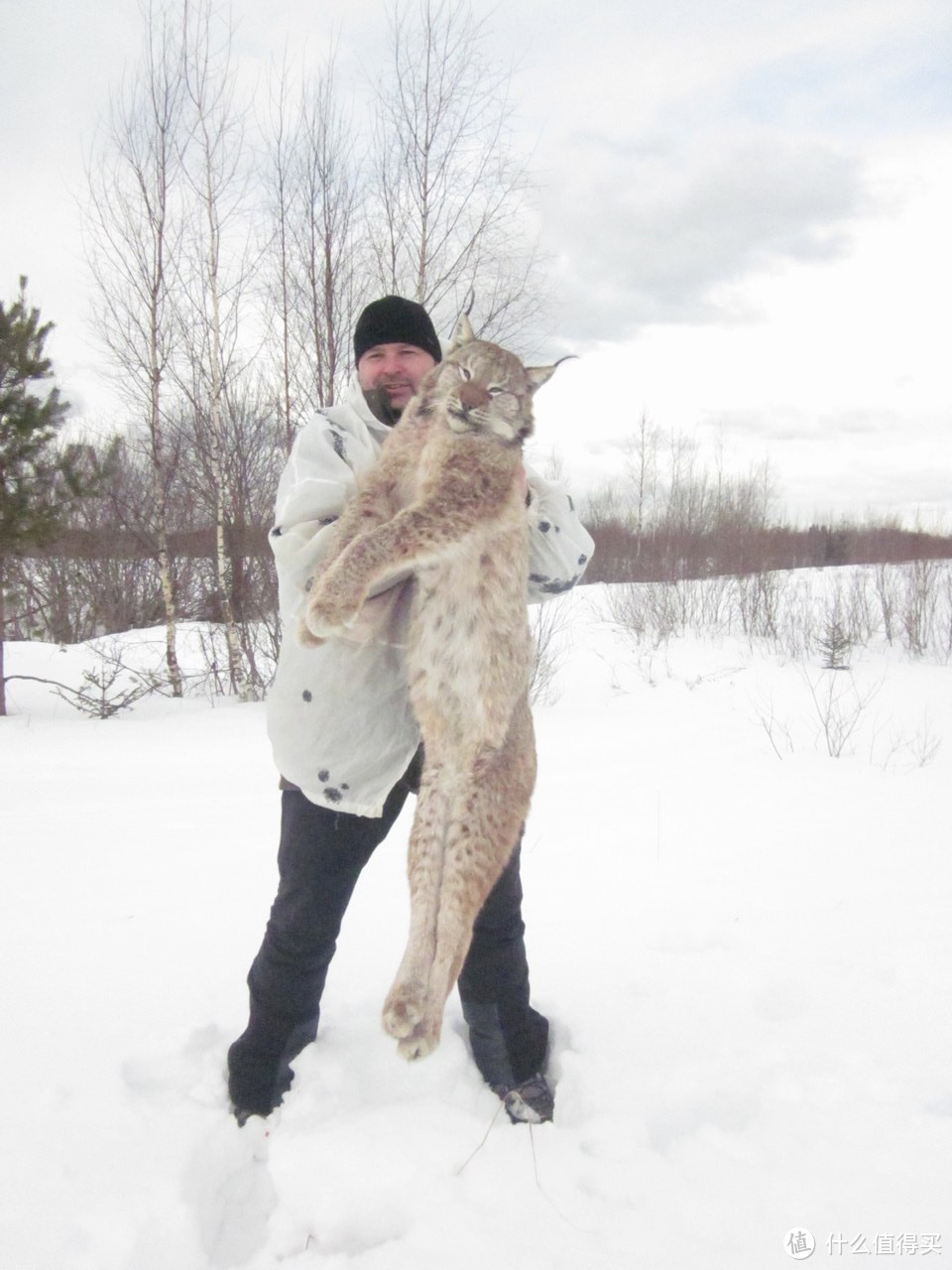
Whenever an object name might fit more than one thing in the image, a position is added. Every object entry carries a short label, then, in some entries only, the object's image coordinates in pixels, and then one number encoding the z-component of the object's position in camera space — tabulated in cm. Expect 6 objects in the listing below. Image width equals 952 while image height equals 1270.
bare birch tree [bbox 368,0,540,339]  951
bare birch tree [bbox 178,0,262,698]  1261
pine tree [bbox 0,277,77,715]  1253
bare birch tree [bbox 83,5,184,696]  1275
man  213
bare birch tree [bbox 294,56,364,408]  1120
